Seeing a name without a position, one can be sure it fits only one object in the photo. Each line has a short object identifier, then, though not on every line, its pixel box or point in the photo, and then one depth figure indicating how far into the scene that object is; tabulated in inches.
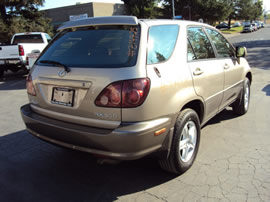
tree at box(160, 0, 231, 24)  1803.6
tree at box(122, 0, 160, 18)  1694.1
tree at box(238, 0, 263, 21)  2508.6
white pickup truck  389.7
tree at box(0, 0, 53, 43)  975.6
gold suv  93.9
